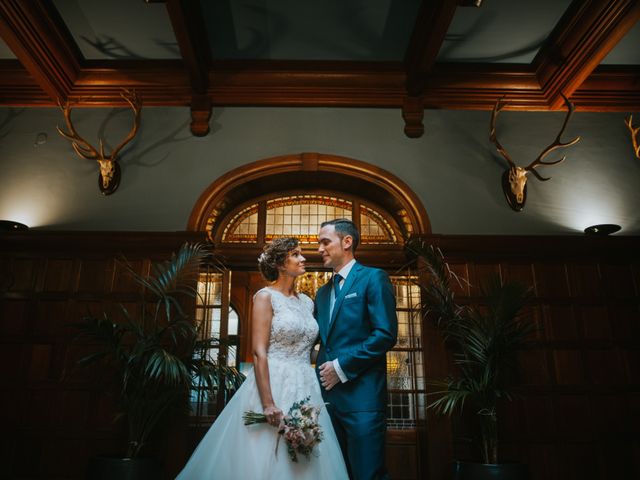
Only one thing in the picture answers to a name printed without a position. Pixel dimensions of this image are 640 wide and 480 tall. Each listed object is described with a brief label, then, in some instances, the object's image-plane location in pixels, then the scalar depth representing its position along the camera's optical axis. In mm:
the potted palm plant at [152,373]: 3756
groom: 2640
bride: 2516
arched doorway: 4872
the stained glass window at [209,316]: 4789
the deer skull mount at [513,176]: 5105
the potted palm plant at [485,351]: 3928
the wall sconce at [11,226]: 4988
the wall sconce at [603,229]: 5043
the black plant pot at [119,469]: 3703
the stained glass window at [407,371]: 4851
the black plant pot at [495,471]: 3764
